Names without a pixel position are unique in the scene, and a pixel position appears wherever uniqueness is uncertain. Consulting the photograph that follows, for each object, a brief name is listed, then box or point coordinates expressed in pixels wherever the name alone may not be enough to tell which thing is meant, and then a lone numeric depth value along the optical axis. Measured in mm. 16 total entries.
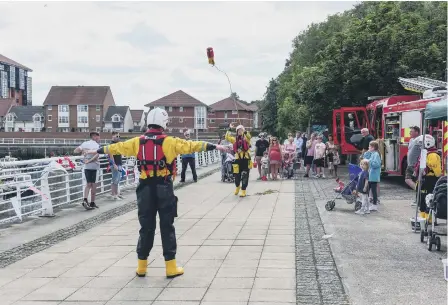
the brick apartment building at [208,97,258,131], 126562
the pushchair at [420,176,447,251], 7750
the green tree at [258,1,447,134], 26297
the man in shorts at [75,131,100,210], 12234
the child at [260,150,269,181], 21080
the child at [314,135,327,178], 21094
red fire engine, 17094
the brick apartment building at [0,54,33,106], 116500
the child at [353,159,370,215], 12039
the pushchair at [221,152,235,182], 20092
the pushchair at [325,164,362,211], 12295
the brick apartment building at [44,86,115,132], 109562
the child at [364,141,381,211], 12164
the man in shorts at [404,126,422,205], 10570
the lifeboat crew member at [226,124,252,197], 14906
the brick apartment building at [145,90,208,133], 113688
